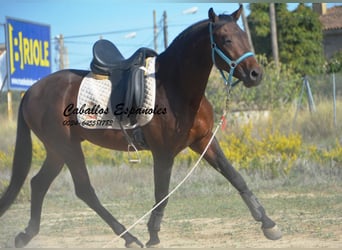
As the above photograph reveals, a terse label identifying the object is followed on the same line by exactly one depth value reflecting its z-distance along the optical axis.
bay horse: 10.77
